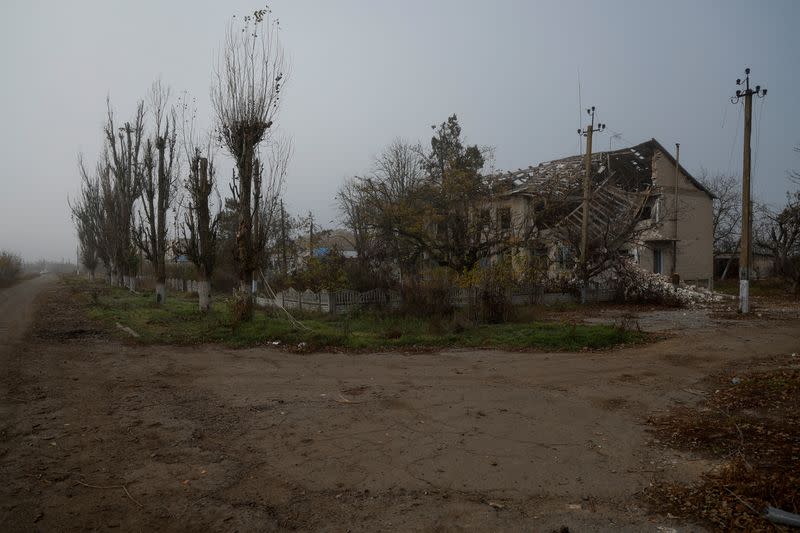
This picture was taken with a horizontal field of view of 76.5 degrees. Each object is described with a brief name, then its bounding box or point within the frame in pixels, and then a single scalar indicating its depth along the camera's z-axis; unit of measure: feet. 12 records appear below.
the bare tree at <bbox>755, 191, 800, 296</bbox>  94.94
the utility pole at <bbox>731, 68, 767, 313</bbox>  56.95
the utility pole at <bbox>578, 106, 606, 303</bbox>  70.64
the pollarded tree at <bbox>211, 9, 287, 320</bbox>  49.21
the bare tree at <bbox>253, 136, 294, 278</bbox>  50.92
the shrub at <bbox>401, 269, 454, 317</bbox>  48.11
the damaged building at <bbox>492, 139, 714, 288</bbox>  74.59
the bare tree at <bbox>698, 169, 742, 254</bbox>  142.20
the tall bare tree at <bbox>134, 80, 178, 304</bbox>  75.66
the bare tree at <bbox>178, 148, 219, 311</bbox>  54.19
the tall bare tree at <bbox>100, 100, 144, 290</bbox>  92.43
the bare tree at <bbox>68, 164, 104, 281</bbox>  128.26
